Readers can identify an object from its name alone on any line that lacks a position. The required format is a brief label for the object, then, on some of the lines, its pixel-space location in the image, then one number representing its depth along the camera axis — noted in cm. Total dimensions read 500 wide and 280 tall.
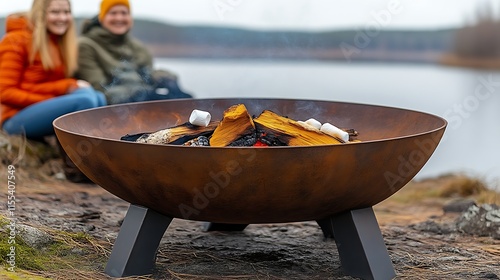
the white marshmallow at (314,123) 282
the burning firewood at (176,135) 272
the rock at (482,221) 335
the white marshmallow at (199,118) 278
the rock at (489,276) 268
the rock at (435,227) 344
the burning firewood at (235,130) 263
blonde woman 416
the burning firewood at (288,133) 261
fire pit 229
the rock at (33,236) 280
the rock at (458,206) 385
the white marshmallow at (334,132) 273
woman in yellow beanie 472
